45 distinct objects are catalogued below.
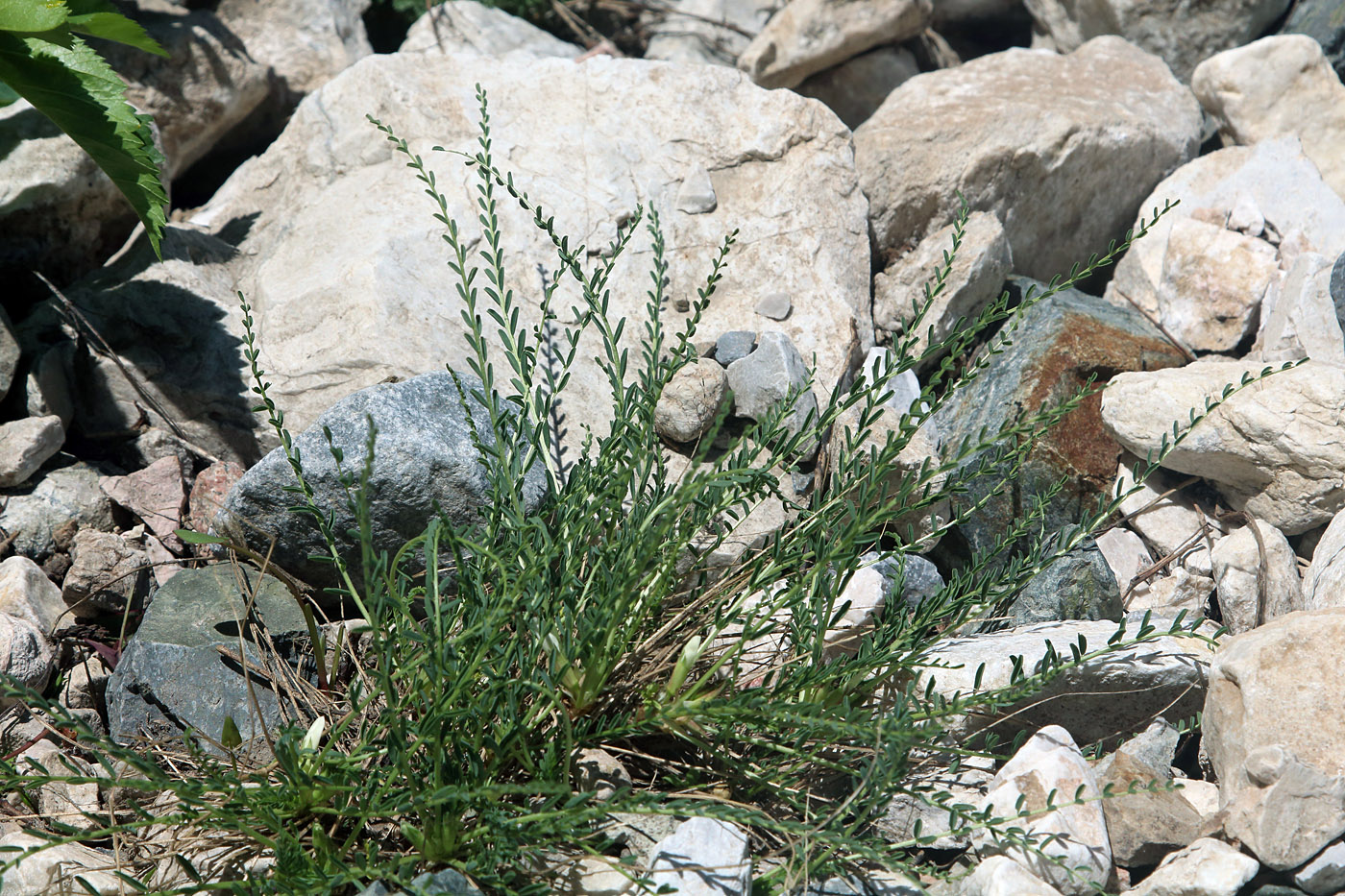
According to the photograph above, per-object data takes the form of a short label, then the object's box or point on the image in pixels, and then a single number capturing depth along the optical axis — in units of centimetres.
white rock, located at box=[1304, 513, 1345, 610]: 525
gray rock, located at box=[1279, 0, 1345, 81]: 916
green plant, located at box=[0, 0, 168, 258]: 555
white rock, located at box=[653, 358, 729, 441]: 605
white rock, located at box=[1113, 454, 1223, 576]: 598
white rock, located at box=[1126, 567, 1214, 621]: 578
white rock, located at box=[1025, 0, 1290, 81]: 964
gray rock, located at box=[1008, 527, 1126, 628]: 565
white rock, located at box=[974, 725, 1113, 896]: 399
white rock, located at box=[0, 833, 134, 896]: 392
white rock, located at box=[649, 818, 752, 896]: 374
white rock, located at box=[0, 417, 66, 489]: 570
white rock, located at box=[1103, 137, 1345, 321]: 766
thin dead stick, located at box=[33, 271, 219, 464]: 616
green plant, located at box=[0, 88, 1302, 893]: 373
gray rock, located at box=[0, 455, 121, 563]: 564
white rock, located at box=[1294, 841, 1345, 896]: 385
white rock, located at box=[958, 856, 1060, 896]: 385
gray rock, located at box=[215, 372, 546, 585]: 499
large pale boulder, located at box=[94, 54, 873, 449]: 631
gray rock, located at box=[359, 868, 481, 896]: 350
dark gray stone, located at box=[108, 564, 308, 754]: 463
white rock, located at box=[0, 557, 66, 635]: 514
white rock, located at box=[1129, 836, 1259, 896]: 385
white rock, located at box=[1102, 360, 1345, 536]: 564
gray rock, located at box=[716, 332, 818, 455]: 613
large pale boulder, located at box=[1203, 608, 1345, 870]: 390
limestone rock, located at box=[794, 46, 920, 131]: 1009
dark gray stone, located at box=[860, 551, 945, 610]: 550
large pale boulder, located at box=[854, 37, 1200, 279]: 763
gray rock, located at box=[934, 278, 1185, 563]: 611
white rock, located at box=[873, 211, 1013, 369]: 688
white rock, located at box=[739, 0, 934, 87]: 960
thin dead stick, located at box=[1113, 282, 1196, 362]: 709
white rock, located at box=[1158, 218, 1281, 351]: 737
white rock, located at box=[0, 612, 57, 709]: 480
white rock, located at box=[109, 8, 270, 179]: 812
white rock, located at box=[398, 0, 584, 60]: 975
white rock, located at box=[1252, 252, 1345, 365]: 660
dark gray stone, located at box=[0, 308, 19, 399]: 598
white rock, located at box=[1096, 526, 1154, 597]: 602
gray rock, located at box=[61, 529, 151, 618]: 527
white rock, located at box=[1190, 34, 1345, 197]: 859
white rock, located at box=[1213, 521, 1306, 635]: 547
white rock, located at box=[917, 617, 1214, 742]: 468
